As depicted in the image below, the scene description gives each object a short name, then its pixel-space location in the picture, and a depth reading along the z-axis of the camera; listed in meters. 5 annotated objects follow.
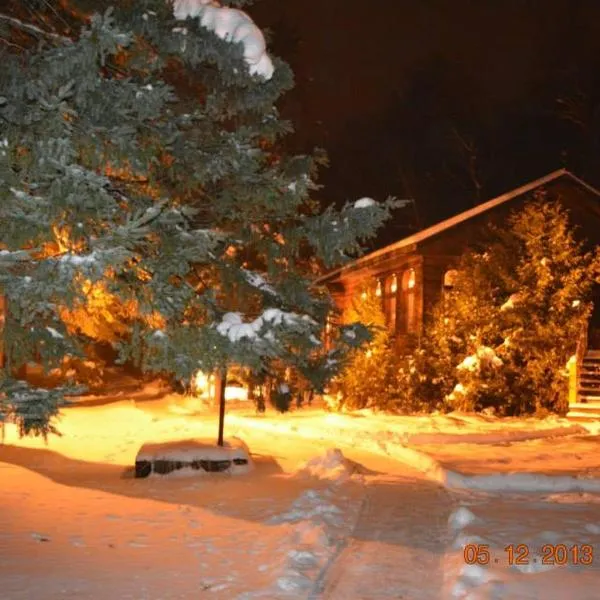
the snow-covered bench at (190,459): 13.05
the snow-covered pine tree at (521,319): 22.45
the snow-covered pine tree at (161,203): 5.96
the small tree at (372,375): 25.08
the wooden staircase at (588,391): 21.38
